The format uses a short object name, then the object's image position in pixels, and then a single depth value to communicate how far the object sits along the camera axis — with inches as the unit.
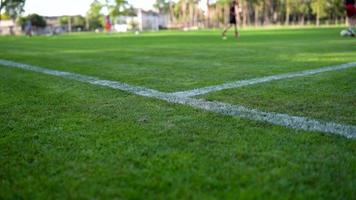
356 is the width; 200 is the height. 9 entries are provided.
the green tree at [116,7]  3873.0
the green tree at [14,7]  2810.0
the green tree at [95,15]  3934.5
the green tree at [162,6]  5620.1
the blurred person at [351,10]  687.7
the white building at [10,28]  3726.9
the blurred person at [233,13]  835.7
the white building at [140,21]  4215.1
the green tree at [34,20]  3814.0
